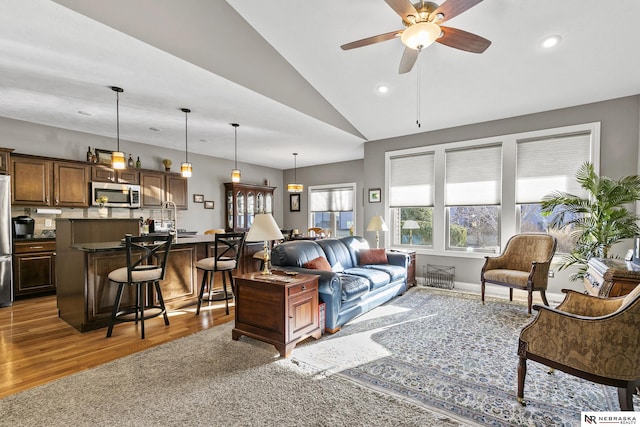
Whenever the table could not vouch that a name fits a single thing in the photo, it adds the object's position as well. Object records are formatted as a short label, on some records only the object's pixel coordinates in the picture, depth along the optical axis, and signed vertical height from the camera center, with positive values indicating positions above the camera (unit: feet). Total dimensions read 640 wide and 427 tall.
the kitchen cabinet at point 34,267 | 14.23 -3.05
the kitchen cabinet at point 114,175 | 17.30 +1.91
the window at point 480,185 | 14.05 +1.26
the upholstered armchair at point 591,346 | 5.40 -2.71
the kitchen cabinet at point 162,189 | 19.33 +1.20
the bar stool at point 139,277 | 9.92 -2.44
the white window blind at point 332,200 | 26.58 +0.71
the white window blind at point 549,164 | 13.69 +2.17
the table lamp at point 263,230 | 9.01 -0.71
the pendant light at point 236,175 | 16.96 +1.86
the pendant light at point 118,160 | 12.53 +1.97
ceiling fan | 7.10 +4.74
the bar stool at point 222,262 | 12.51 -2.42
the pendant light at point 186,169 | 15.46 +1.98
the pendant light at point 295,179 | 23.00 +2.79
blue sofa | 10.35 -2.87
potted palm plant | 11.40 -0.15
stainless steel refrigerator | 13.29 -1.76
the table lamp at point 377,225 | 16.39 -0.96
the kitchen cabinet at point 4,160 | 13.46 +2.11
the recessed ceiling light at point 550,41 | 10.28 +5.93
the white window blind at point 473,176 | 15.62 +1.80
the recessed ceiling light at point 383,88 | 13.75 +5.65
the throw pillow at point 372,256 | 15.21 -2.52
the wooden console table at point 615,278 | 7.50 -1.81
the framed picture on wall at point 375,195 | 19.29 +0.84
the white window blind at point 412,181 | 17.70 +1.69
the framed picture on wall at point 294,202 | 29.17 +0.52
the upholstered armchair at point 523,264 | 12.20 -2.55
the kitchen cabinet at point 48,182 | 14.62 +1.24
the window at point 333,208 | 26.50 -0.05
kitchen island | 10.33 -2.49
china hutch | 24.36 +0.34
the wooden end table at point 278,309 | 8.64 -3.16
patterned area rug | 6.34 -4.33
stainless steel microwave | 17.19 +0.72
